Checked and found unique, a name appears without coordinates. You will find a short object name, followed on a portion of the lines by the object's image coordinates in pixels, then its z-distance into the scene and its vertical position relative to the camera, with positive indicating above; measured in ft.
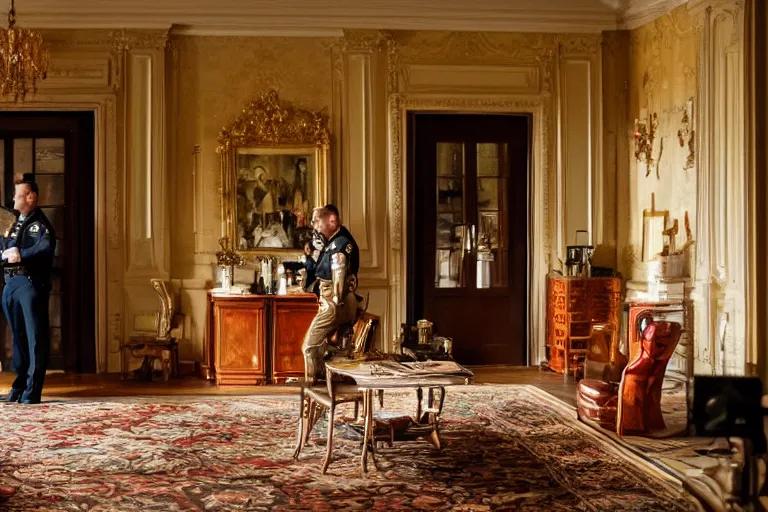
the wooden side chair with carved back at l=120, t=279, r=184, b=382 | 33.71 -2.88
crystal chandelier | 28.14 +5.65
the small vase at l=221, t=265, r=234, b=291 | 34.12 -0.73
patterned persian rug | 18.52 -4.44
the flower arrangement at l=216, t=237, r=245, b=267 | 34.81 -0.06
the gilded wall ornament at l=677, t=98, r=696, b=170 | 31.86 +3.69
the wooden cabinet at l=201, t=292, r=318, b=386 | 32.78 -2.63
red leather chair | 24.14 -3.18
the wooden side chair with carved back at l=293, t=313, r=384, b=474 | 20.98 -3.03
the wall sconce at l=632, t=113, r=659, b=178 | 34.91 +3.91
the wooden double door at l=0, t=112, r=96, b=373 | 35.32 +1.97
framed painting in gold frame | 35.40 +2.78
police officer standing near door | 28.86 -0.89
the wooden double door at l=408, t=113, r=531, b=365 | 36.63 +0.84
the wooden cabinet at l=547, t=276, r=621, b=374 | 34.50 -2.06
